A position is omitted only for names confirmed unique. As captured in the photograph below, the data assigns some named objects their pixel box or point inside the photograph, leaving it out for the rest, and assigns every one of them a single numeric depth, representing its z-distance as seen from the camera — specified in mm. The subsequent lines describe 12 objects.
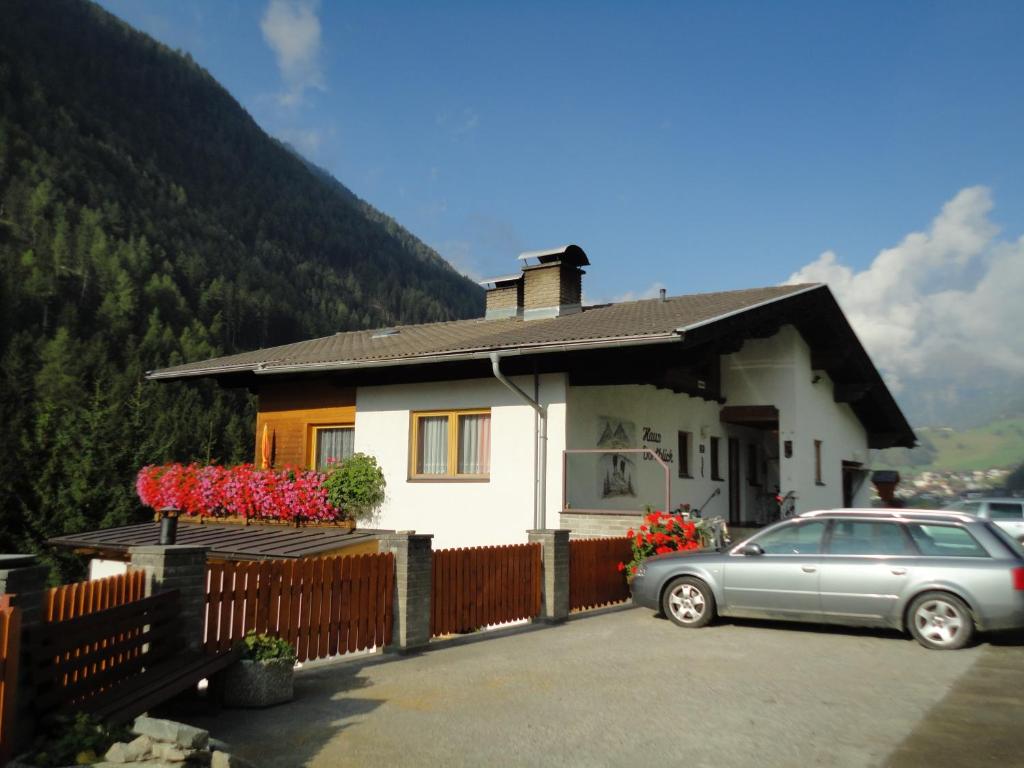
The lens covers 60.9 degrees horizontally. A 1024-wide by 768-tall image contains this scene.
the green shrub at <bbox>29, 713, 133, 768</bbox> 4773
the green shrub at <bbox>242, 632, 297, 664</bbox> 6875
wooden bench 5266
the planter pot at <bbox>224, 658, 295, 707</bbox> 6773
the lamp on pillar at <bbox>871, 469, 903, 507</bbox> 26750
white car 19062
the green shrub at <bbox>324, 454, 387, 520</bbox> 16391
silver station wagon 8891
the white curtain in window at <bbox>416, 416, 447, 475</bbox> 16109
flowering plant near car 12547
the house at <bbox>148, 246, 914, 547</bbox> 14453
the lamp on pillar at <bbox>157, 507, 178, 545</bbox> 7996
